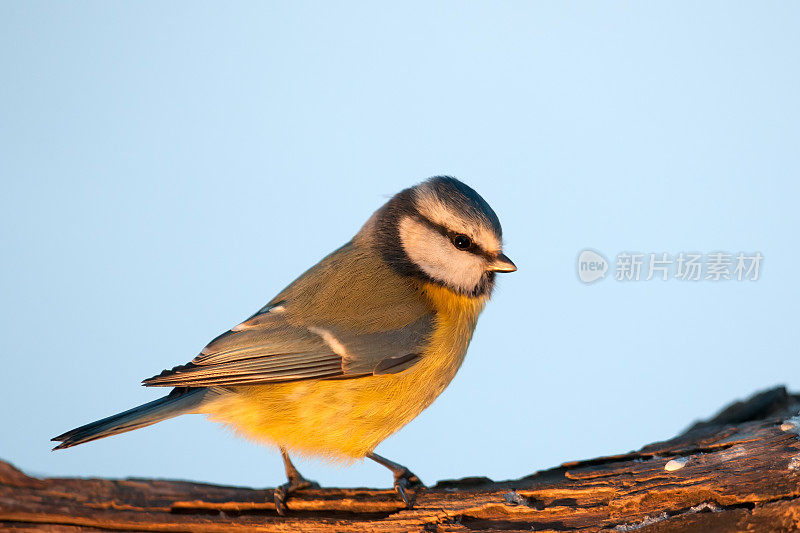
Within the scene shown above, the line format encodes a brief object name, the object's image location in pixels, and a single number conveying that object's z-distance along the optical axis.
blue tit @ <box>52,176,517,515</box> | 4.41
